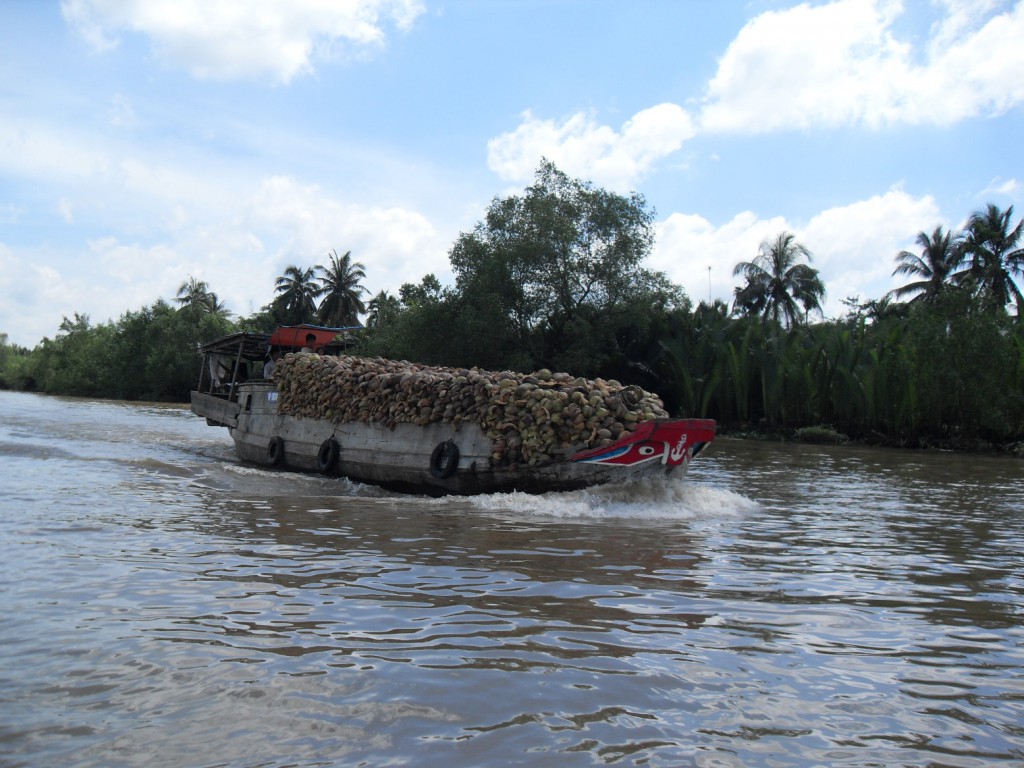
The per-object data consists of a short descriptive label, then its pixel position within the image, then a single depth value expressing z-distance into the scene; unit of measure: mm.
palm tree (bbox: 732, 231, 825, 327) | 50406
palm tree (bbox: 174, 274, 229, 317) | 77431
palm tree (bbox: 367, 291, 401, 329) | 48156
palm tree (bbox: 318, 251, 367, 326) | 65062
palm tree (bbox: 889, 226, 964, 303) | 43750
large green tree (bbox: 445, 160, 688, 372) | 36438
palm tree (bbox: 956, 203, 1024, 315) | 40312
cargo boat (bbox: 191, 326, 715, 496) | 10047
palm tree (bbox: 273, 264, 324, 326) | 64562
